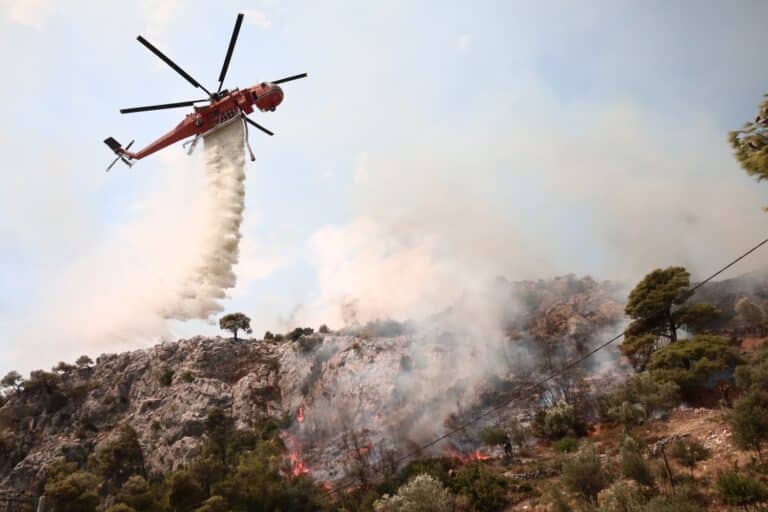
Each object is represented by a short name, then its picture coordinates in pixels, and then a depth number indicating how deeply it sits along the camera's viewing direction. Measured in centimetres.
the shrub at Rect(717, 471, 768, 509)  1958
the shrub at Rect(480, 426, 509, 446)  4225
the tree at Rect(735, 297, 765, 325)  5075
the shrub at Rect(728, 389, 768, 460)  2392
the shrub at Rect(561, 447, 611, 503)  2547
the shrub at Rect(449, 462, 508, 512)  2998
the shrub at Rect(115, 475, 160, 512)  4181
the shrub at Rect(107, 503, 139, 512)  3862
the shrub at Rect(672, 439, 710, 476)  2528
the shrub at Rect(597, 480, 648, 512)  2008
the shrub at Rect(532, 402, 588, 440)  4212
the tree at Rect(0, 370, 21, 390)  8106
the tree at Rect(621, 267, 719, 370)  4772
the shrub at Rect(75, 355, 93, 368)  8962
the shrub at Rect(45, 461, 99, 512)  3984
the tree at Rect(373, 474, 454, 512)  2698
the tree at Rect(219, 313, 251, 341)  9244
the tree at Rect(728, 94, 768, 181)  1731
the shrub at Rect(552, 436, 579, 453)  3703
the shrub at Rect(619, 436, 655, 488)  2442
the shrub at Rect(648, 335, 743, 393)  3984
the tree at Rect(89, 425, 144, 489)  5591
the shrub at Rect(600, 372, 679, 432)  3819
